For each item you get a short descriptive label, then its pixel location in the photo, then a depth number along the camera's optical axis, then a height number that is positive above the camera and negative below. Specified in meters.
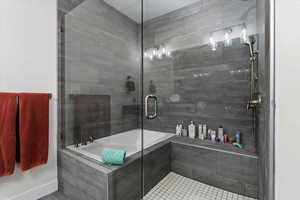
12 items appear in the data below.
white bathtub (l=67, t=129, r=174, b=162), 1.60 -0.59
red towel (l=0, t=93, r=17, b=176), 1.33 -0.33
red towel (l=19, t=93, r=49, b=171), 1.43 -0.34
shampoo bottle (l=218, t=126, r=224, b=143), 1.93 -0.50
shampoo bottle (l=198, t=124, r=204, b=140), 2.06 -0.52
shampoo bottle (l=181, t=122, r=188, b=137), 2.19 -0.54
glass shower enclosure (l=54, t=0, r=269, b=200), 1.52 -0.01
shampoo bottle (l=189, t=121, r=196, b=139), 2.12 -0.49
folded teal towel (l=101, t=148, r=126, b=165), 1.29 -0.55
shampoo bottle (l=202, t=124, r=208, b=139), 2.05 -0.49
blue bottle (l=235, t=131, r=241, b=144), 1.80 -0.50
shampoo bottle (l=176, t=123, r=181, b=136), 2.22 -0.51
